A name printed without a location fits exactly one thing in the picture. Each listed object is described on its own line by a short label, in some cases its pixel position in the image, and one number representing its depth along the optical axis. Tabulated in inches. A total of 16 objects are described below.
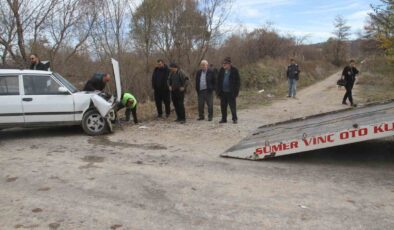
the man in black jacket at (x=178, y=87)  450.0
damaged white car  372.2
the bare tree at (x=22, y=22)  551.6
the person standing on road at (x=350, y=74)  613.3
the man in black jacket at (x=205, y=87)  457.1
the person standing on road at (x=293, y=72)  759.3
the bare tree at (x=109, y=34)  723.4
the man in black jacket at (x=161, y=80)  468.4
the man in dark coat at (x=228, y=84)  431.5
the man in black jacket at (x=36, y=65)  456.9
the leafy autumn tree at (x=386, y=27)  438.0
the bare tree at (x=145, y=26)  833.5
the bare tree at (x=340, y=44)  3018.0
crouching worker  441.4
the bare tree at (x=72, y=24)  627.8
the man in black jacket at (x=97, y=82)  430.3
